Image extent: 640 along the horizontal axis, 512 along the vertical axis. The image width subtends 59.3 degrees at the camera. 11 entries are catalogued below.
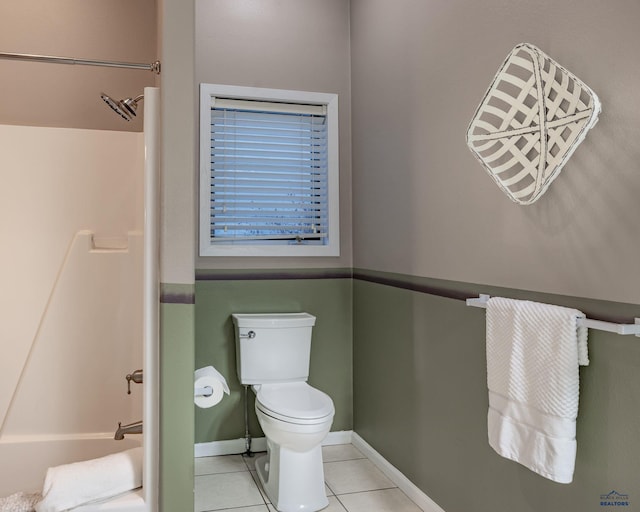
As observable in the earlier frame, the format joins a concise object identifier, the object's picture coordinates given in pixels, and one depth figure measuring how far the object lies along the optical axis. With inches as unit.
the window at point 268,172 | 130.8
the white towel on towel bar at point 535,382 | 63.8
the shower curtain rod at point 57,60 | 89.1
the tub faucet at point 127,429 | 86.7
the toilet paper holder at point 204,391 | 88.1
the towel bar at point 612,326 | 56.8
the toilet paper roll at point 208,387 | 87.9
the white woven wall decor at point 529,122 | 65.3
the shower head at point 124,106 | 90.7
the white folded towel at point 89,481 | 72.7
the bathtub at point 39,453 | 95.0
